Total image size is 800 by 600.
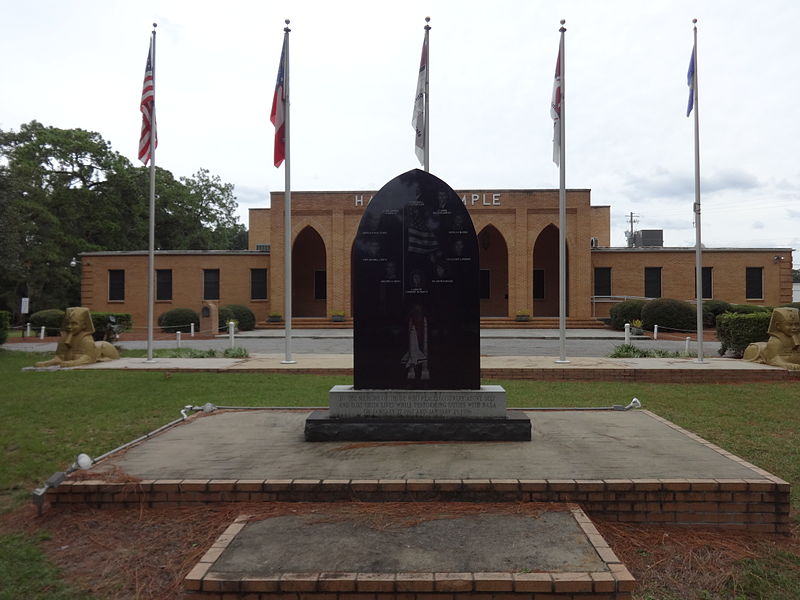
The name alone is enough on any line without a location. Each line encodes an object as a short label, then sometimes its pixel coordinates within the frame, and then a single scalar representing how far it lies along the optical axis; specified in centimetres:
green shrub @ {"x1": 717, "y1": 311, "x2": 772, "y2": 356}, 1656
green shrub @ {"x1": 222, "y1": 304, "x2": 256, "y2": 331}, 3148
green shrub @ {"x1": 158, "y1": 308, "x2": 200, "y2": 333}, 3030
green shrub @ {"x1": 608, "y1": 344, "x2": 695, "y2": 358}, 1688
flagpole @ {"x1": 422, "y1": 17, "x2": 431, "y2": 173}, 1103
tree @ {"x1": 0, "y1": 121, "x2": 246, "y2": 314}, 3906
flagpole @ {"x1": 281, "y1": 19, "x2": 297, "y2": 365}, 1466
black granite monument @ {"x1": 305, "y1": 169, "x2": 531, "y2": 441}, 626
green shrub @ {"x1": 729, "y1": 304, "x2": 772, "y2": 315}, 2481
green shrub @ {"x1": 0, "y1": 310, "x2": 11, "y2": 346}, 2022
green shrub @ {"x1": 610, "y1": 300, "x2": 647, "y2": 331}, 2897
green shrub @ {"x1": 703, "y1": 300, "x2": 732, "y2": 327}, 2845
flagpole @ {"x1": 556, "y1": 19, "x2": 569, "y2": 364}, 1367
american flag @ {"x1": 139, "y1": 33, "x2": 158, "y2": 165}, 1383
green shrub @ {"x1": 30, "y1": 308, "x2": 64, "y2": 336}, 3158
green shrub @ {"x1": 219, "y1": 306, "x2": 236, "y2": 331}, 3073
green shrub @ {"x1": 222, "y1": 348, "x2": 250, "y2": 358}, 1713
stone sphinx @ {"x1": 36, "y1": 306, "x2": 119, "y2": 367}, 1467
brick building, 3319
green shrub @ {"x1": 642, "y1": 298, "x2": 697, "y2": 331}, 2647
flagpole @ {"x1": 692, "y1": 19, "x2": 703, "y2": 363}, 1448
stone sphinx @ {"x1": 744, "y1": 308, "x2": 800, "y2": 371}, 1341
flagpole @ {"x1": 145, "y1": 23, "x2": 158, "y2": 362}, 1398
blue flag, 1438
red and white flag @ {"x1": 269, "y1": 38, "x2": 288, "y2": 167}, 1400
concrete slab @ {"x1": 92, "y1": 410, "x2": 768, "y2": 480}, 481
